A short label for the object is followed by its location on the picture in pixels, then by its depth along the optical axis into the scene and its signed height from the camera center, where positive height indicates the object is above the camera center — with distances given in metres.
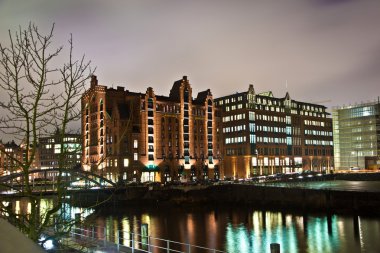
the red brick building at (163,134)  120.31 +6.35
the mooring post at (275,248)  19.53 -4.19
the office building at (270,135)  145.75 +6.82
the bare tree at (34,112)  10.12 +1.12
